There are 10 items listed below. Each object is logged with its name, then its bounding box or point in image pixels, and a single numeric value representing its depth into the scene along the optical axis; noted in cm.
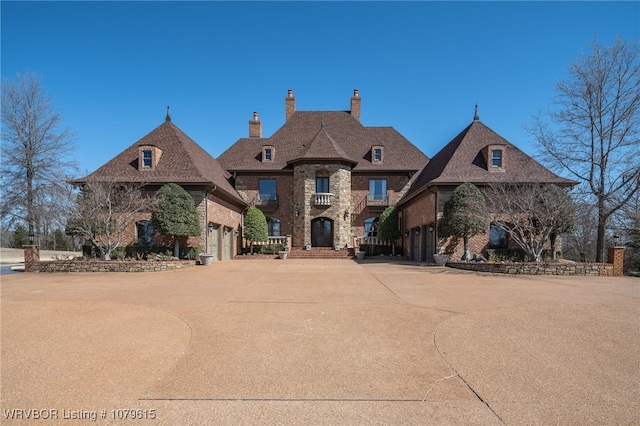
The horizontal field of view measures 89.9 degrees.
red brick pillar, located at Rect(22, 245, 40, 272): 1337
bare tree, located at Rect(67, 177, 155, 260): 1462
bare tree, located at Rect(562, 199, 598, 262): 2703
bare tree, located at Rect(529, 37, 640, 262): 1622
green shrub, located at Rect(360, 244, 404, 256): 2354
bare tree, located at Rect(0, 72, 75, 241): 1973
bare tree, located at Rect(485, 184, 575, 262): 1370
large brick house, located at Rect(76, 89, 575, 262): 1786
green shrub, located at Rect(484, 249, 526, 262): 1641
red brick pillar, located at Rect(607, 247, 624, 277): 1259
